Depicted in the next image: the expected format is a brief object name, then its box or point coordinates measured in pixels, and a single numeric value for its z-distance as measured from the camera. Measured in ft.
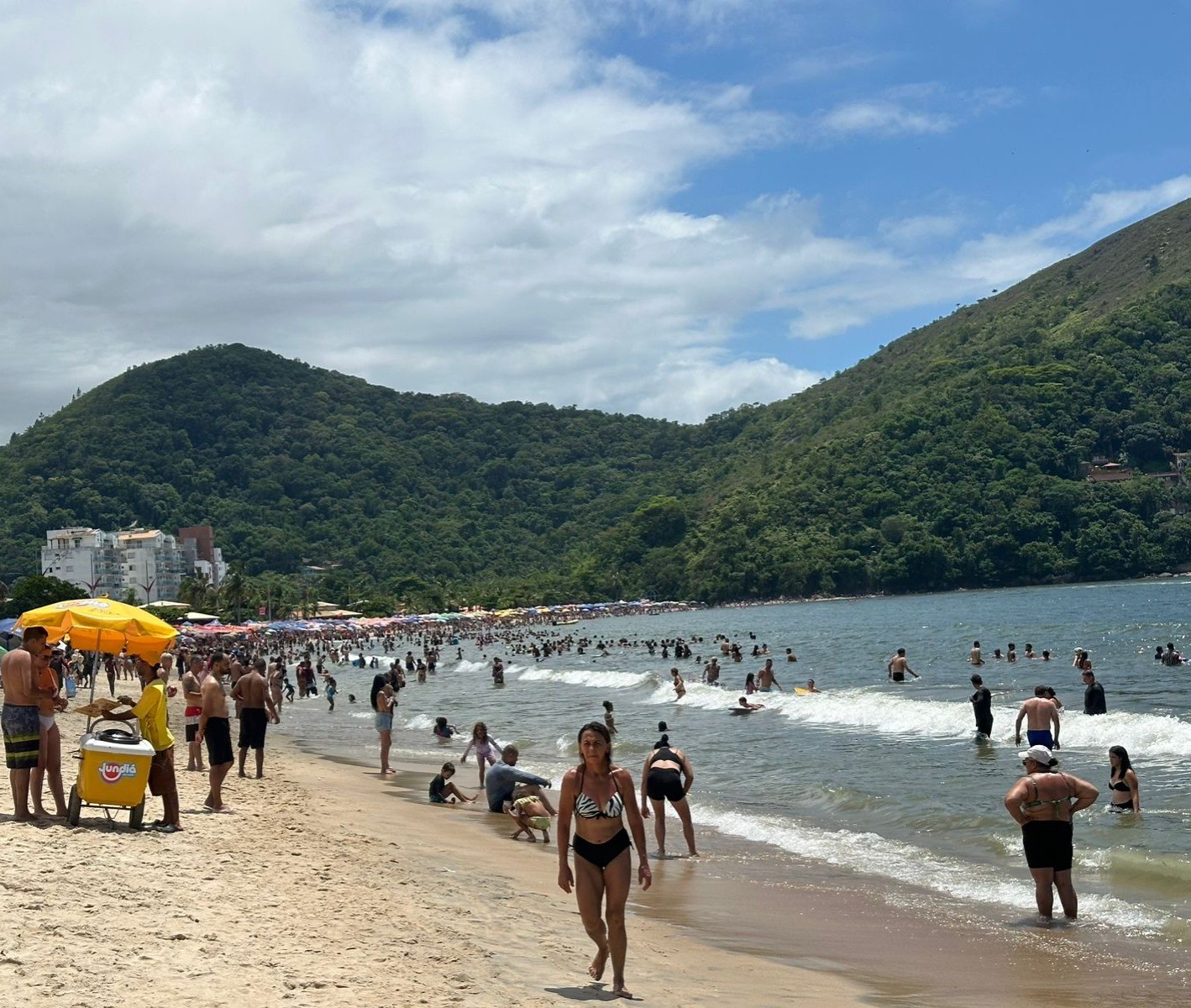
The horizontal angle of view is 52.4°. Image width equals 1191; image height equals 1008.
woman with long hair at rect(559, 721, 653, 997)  18.69
